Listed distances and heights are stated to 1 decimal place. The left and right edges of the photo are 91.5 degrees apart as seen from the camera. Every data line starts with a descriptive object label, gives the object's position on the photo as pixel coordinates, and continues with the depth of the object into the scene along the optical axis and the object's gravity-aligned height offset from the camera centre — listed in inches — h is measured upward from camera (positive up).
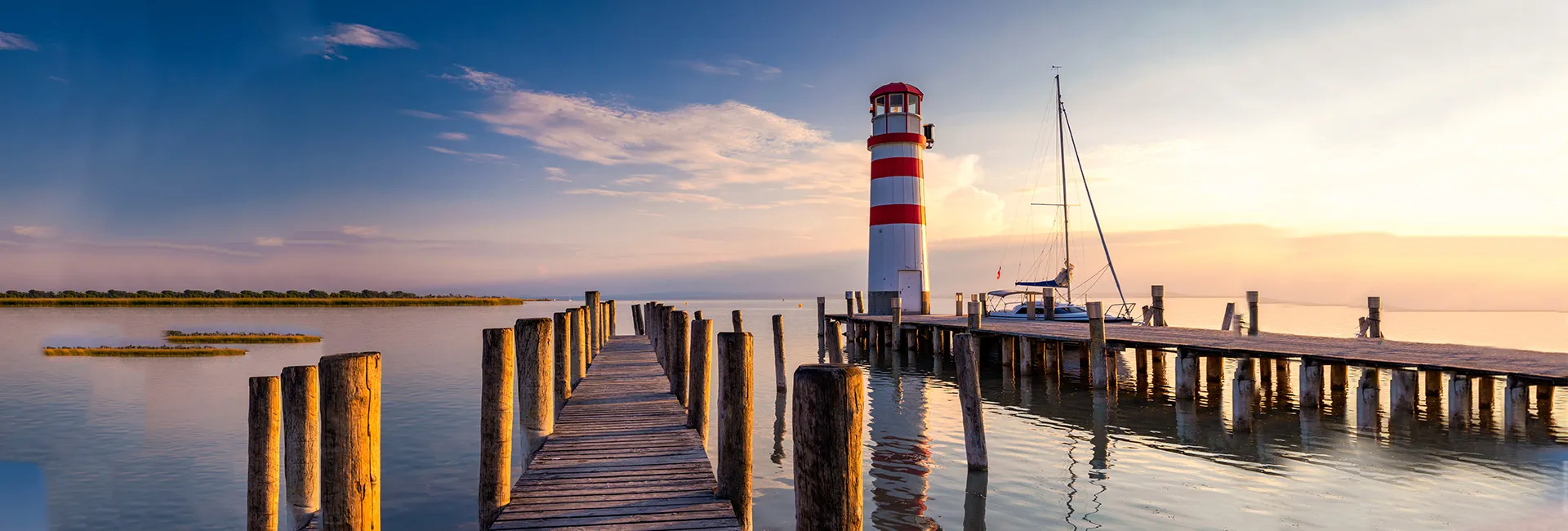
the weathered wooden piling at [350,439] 174.4 -37.3
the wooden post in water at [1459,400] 529.7 -93.9
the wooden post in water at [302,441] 225.3 -48.7
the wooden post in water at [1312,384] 602.5 -92.6
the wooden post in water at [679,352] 444.5 -46.3
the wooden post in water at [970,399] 430.6 -72.5
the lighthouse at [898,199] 1239.5 +120.6
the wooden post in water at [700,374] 361.8 -48.8
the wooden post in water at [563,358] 468.4 -52.8
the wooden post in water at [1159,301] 998.4 -42.0
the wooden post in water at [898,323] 1138.0 -75.8
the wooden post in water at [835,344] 1050.0 -99.0
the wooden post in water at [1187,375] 660.1 -91.9
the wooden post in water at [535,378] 324.5 -43.5
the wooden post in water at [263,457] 246.5 -58.7
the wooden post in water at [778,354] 799.1 -86.4
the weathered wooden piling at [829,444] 125.5 -28.5
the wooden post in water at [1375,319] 804.0 -54.6
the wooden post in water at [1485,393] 605.6 -101.2
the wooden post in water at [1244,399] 555.5 -94.8
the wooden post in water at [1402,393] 577.3 -96.5
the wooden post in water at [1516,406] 502.6 -92.7
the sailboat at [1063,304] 1176.2 -55.9
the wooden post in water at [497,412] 248.8 -46.6
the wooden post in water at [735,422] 262.7 -54.1
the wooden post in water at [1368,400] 568.1 -99.6
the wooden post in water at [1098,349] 718.5 -74.9
